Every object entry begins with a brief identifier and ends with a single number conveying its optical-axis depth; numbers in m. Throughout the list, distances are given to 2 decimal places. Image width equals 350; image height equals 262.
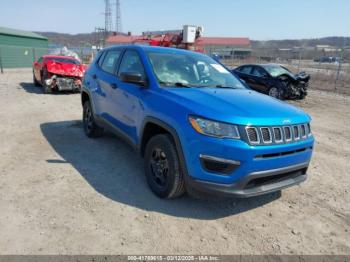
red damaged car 11.52
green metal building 24.30
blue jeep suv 3.02
